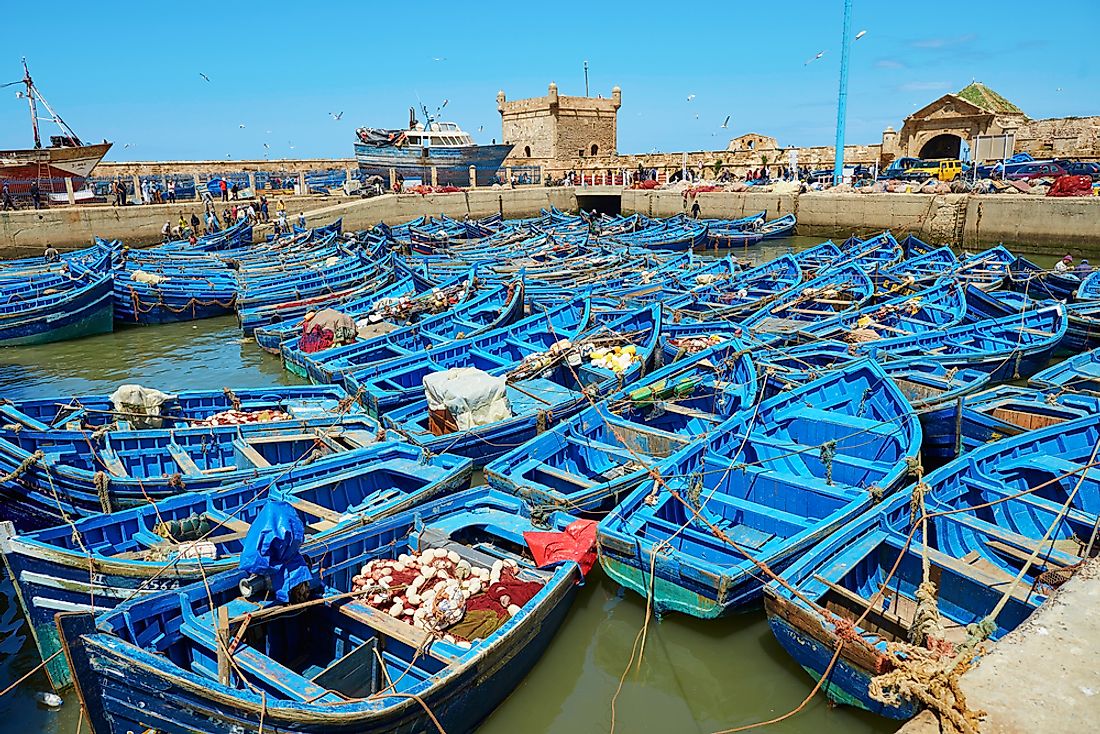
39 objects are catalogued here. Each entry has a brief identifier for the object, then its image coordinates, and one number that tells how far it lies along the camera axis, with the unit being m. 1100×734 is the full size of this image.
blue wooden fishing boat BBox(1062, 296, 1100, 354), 15.59
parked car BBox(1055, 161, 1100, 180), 38.61
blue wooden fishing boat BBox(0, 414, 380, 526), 8.63
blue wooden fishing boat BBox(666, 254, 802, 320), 17.91
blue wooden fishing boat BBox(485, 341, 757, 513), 9.05
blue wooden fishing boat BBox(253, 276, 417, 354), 17.94
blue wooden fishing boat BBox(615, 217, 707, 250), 32.34
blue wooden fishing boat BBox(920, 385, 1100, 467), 10.27
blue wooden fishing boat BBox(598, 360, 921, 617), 7.29
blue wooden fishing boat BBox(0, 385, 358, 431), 10.55
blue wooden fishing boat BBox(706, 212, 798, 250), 34.88
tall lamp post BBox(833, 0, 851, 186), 39.01
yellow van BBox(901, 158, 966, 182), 41.75
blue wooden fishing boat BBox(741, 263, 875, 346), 16.25
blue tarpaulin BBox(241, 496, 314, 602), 6.10
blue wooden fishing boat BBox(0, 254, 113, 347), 19.75
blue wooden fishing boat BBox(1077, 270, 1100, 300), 18.28
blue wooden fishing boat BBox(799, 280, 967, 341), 15.44
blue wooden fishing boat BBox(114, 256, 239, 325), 21.75
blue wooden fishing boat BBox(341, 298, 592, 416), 12.36
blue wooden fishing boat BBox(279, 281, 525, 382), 14.48
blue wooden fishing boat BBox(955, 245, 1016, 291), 20.47
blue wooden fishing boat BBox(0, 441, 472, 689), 6.55
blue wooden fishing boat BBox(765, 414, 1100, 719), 6.08
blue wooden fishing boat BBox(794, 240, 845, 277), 23.74
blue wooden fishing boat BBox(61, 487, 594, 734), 5.17
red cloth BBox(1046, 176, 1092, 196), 31.74
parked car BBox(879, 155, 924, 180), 43.66
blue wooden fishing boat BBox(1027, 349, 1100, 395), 11.59
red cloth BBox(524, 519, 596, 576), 7.73
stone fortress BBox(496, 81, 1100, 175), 45.75
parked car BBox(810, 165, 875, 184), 45.92
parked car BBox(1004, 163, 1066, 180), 38.91
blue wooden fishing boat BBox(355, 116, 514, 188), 48.28
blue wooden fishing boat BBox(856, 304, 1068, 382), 13.51
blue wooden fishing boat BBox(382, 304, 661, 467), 10.69
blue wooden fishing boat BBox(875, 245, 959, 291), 20.47
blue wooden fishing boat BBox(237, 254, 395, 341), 19.56
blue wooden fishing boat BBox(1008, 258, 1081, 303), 19.39
